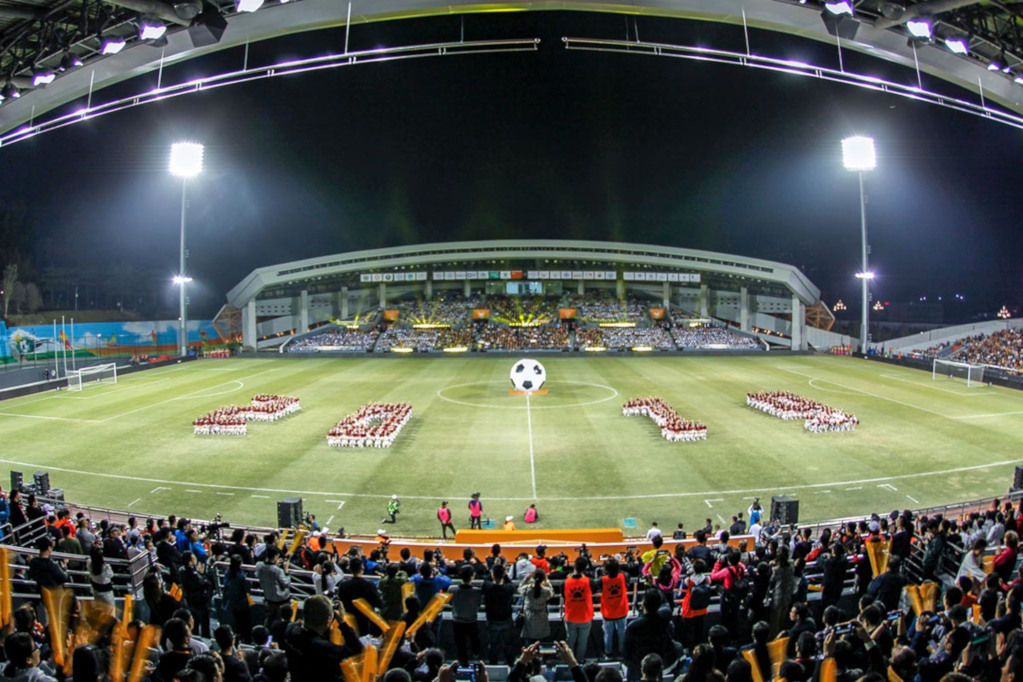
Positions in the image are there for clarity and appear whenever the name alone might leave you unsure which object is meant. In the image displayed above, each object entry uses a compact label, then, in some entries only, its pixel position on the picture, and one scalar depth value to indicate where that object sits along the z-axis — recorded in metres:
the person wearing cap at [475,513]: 16.70
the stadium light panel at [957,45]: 11.13
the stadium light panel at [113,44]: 10.62
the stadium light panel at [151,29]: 9.52
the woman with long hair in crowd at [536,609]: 7.36
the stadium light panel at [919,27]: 9.96
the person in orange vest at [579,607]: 7.46
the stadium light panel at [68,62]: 11.66
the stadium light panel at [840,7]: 9.34
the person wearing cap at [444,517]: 16.44
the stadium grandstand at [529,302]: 68.44
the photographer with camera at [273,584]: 7.75
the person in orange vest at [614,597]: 7.62
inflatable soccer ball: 35.50
